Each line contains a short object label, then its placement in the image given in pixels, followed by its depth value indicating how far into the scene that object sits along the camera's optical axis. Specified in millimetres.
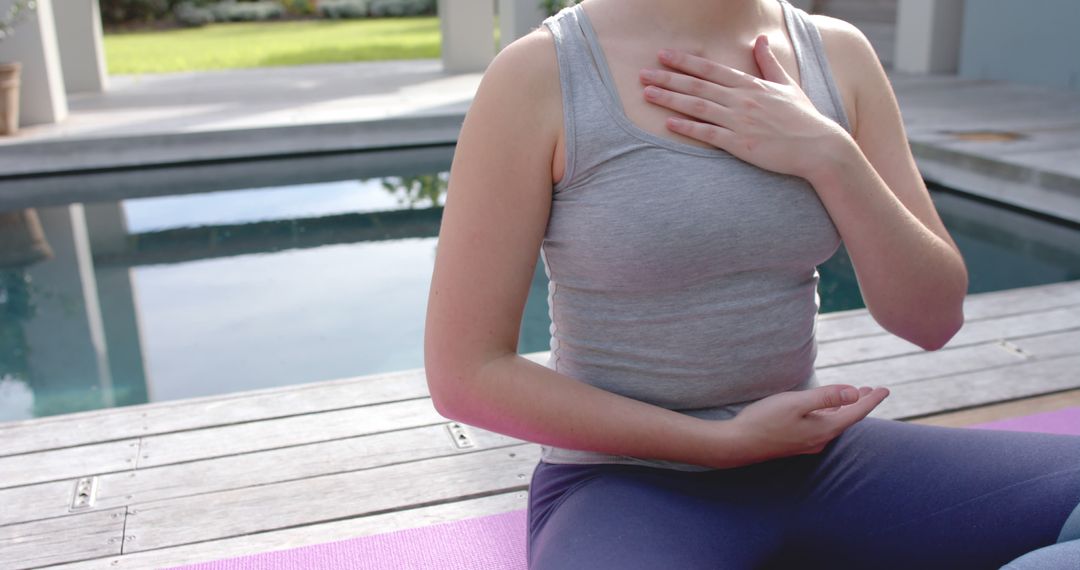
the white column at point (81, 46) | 8344
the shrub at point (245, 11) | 18281
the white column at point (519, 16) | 9211
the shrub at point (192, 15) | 17734
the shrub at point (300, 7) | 19078
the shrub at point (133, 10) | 17578
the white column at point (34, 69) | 6629
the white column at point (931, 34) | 8266
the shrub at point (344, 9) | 18344
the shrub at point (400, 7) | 18203
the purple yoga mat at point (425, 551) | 1549
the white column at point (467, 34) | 9117
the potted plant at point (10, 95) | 6152
